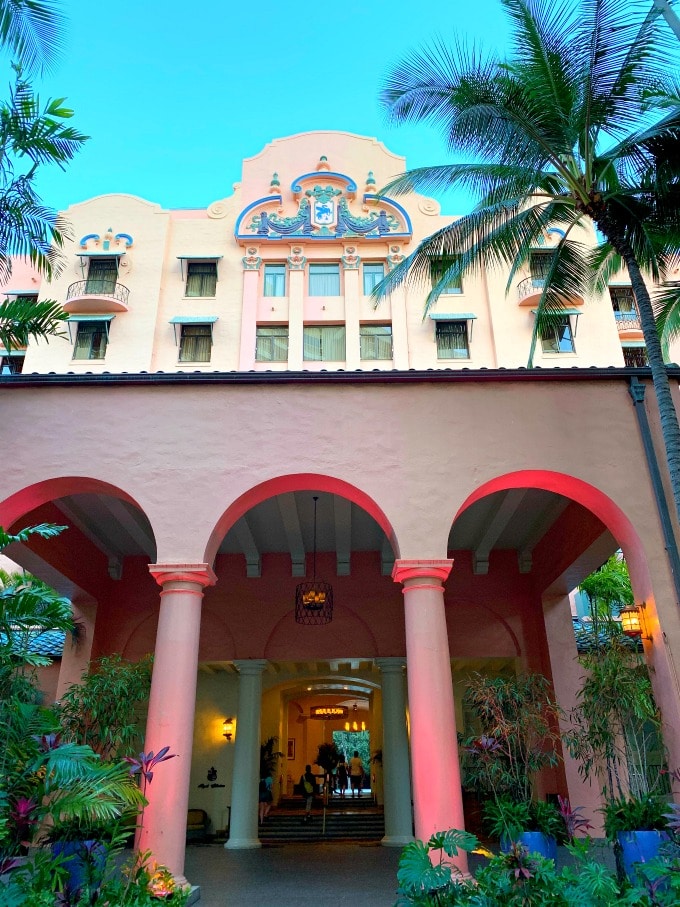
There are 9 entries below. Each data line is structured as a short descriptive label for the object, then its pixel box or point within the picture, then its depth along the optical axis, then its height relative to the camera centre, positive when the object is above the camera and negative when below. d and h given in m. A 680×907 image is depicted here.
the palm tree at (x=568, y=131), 10.04 +8.86
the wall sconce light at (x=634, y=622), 9.24 +1.99
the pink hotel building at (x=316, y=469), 9.23 +4.42
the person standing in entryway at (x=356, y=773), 26.42 +0.72
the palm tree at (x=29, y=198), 10.55 +8.50
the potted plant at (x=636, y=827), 7.61 -0.39
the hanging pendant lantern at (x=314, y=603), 12.41 +3.16
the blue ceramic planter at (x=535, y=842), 8.22 -0.54
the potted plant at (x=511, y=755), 8.38 +0.42
